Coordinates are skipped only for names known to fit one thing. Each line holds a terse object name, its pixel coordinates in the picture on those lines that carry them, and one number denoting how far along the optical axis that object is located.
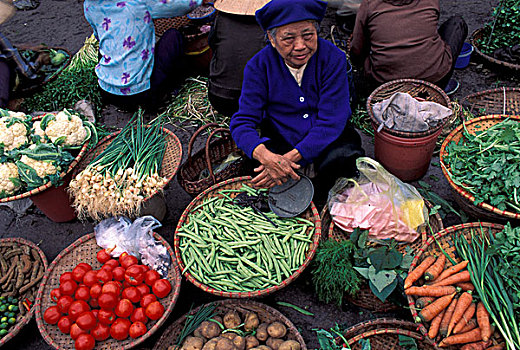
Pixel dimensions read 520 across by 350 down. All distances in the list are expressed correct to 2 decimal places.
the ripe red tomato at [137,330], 2.39
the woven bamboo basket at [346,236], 2.57
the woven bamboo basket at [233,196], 2.46
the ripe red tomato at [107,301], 2.49
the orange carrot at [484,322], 2.10
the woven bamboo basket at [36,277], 2.66
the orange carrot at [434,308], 2.22
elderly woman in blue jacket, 2.74
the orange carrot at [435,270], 2.38
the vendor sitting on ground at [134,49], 3.69
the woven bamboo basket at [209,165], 3.17
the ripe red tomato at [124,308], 2.48
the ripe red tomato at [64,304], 2.54
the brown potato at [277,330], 2.38
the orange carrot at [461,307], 2.18
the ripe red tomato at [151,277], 2.63
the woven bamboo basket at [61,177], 3.04
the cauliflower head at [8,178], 3.03
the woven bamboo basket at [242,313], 2.43
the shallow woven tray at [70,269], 2.44
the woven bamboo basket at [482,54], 4.12
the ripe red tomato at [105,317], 2.46
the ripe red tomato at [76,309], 2.50
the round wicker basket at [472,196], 2.52
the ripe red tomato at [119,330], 2.40
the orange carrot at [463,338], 2.13
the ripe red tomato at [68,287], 2.61
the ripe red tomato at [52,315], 2.53
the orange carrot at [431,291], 2.30
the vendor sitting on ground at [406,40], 3.38
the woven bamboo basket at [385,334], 2.30
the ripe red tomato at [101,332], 2.43
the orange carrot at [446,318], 2.19
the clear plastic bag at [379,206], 2.73
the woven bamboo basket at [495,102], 3.54
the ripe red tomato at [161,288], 2.57
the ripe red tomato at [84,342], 2.36
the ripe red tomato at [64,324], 2.48
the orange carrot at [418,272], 2.35
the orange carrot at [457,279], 2.34
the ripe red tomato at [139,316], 2.46
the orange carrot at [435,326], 2.16
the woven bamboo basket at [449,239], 2.49
